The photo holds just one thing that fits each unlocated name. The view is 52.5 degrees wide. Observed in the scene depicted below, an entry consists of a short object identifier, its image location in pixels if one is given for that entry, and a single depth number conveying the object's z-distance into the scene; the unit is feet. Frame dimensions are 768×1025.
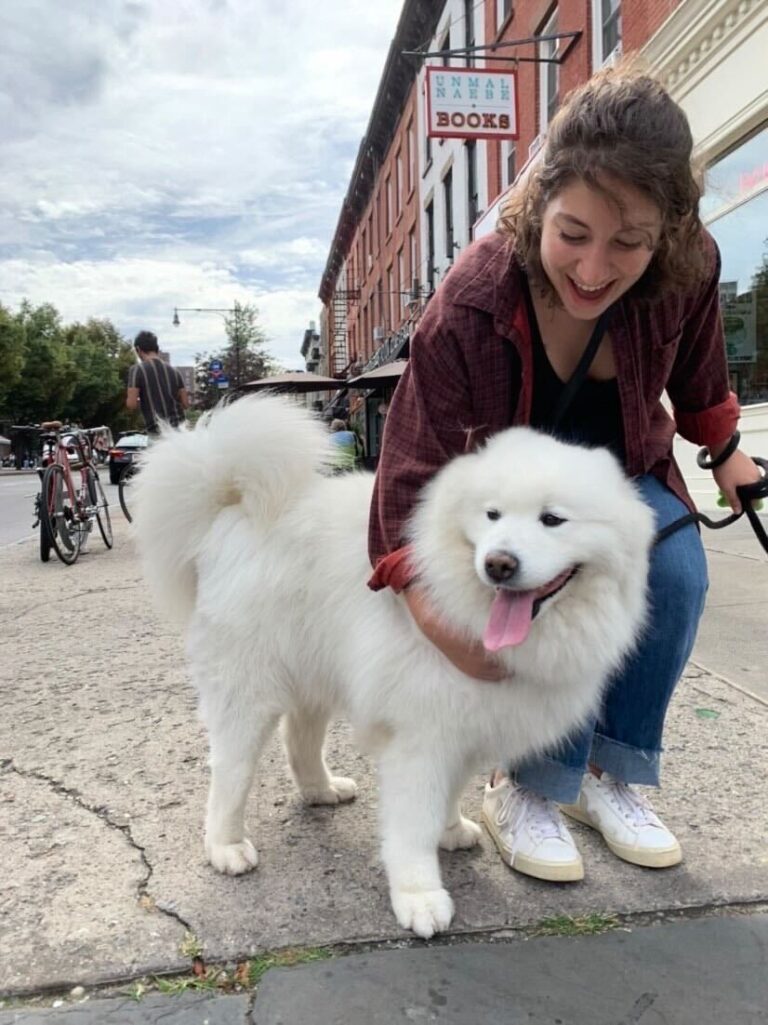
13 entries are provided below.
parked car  29.86
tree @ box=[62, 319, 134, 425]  173.37
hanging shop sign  37.04
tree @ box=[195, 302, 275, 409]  101.04
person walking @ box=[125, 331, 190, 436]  22.26
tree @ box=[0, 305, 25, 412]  126.93
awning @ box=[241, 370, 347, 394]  45.75
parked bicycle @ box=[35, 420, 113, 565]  21.42
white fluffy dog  5.28
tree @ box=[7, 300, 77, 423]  145.59
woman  5.30
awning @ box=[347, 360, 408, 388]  36.27
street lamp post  101.13
